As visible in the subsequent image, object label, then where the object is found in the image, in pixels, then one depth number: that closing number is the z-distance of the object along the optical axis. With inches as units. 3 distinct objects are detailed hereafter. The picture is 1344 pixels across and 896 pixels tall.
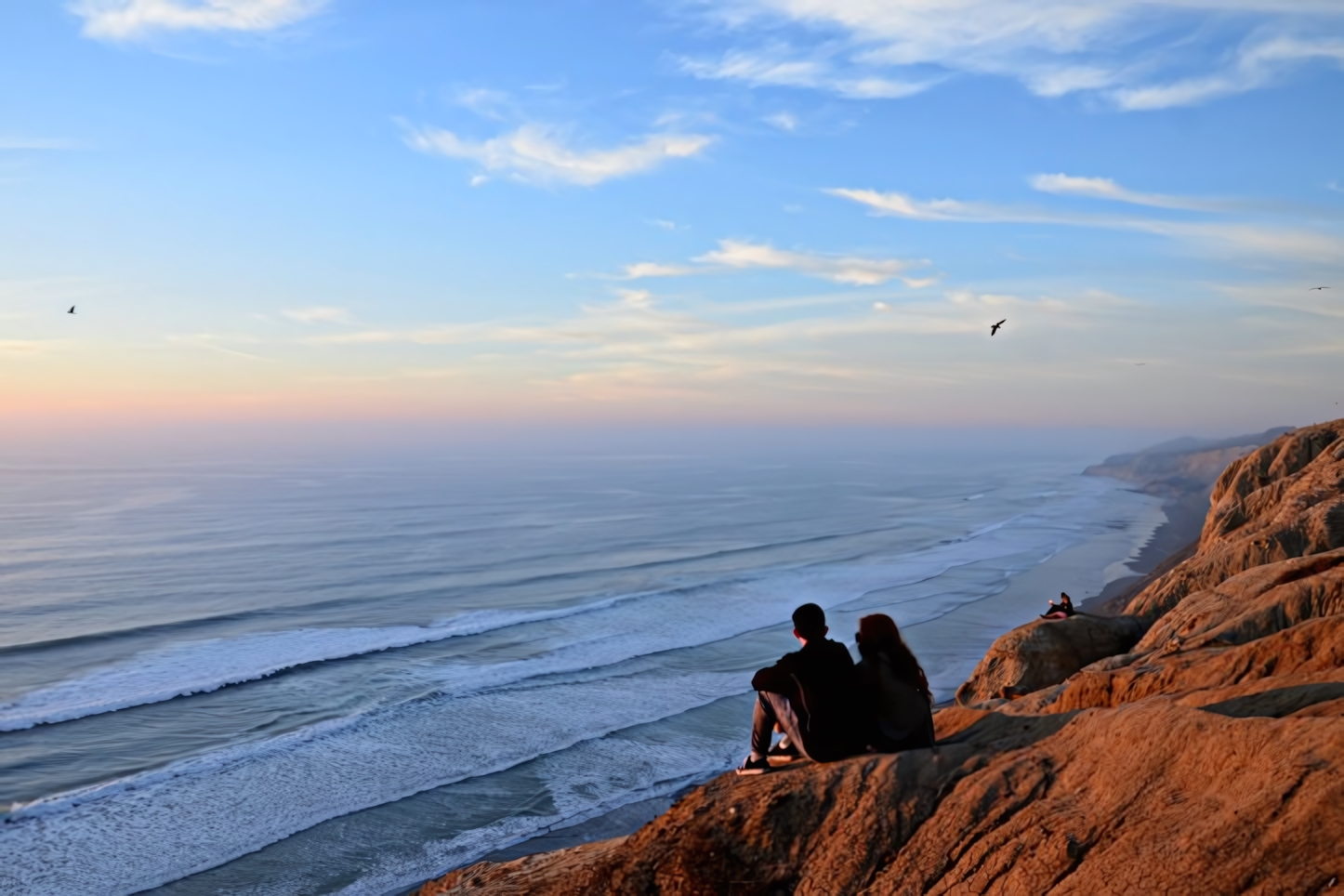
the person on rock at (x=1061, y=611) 716.0
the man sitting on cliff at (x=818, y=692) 323.9
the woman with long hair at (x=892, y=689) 322.7
